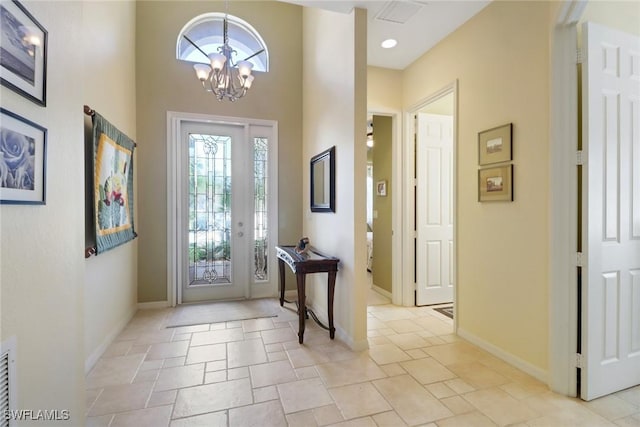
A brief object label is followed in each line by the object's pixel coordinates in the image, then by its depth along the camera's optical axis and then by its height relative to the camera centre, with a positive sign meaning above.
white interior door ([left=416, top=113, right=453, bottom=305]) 3.91 +0.03
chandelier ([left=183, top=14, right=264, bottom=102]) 2.79 +1.35
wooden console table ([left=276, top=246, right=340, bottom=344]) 2.87 -0.58
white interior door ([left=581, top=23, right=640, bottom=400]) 1.95 +0.00
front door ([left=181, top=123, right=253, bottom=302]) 4.12 -0.02
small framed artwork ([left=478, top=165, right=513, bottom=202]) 2.46 +0.23
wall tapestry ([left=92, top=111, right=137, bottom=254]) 2.45 +0.24
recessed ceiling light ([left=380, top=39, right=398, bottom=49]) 3.30 +1.88
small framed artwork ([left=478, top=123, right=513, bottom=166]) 2.47 +0.57
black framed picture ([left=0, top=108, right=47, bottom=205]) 1.05 +0.19
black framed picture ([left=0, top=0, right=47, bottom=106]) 1.05 +0.61
